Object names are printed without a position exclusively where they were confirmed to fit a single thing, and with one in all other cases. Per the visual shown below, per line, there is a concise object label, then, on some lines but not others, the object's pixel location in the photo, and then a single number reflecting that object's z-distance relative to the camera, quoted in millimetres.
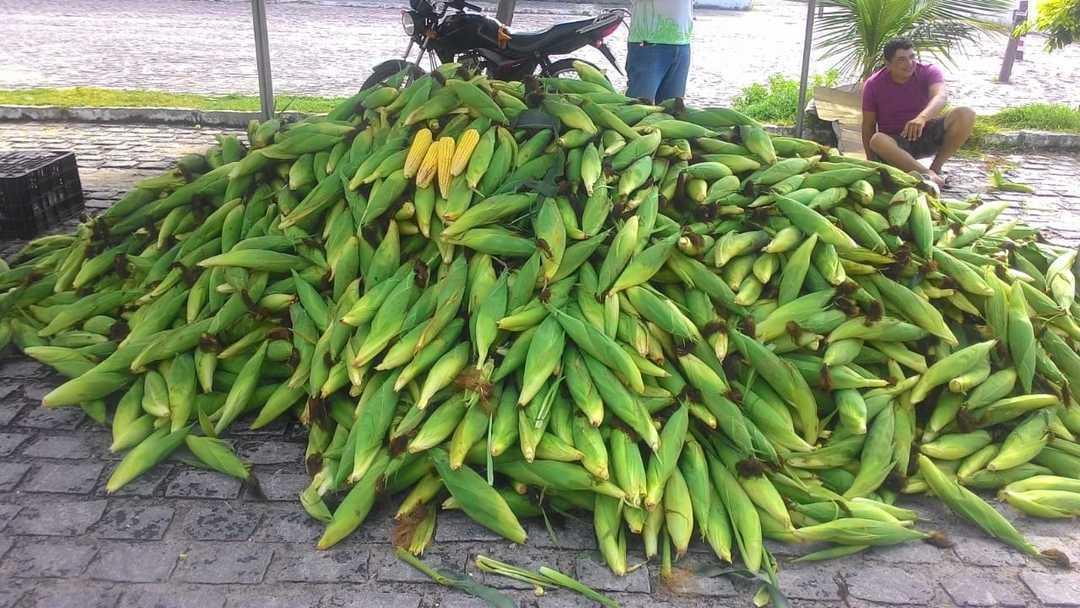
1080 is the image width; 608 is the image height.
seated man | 5531
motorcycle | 5746
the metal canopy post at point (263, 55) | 5238
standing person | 5090
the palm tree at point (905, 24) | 6992
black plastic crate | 4477
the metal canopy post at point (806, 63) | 6355
